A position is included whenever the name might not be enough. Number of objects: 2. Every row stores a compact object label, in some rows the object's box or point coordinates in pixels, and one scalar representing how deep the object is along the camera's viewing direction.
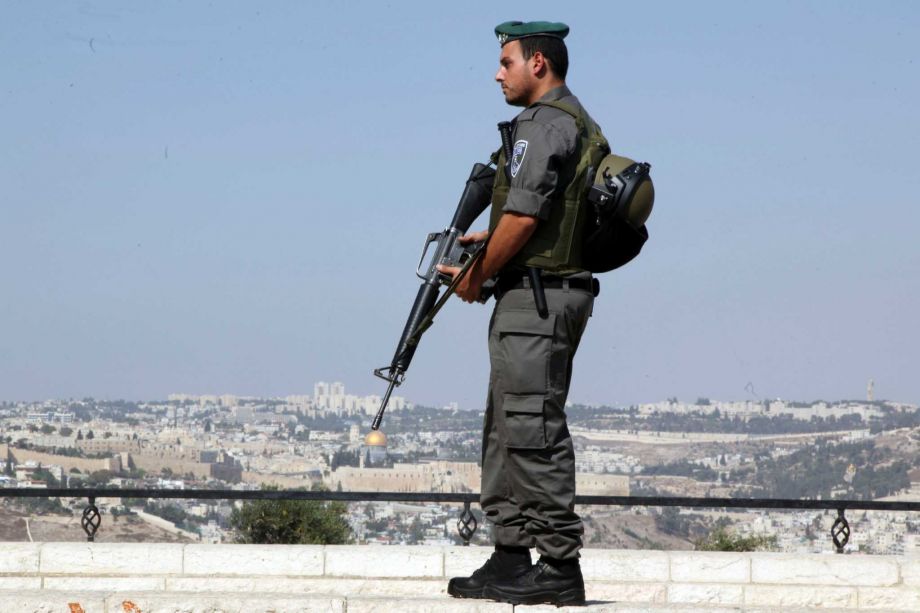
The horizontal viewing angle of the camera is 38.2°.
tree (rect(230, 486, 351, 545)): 27.37
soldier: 4.93
